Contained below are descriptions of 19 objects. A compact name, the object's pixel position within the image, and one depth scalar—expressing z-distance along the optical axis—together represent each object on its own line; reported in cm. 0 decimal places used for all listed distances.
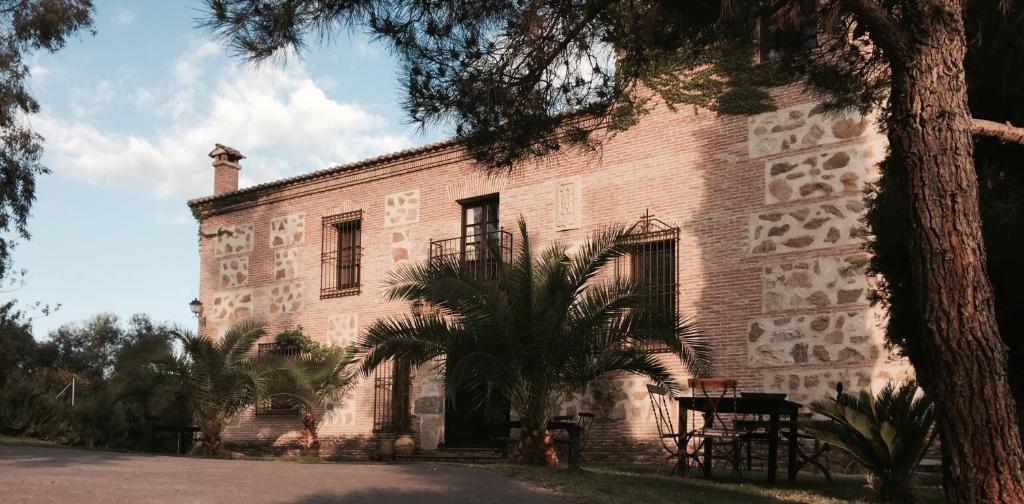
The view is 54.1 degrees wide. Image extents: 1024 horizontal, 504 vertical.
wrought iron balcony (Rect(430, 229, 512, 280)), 1572
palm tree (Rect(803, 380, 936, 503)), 738
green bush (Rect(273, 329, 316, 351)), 1797
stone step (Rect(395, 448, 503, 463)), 1501
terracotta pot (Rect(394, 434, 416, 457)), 1598
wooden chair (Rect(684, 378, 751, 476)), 955
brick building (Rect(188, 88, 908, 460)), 1238
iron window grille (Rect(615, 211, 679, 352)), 1368
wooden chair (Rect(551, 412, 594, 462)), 1379
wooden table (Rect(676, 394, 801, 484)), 927
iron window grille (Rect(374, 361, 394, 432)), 1694
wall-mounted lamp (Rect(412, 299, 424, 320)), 1592
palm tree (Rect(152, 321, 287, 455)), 1703
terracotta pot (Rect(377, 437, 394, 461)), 1589
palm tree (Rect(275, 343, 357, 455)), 1720
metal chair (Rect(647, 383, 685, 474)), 1315
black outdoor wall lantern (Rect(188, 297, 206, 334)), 2012
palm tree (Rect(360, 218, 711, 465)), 1151
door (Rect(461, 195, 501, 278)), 1602
